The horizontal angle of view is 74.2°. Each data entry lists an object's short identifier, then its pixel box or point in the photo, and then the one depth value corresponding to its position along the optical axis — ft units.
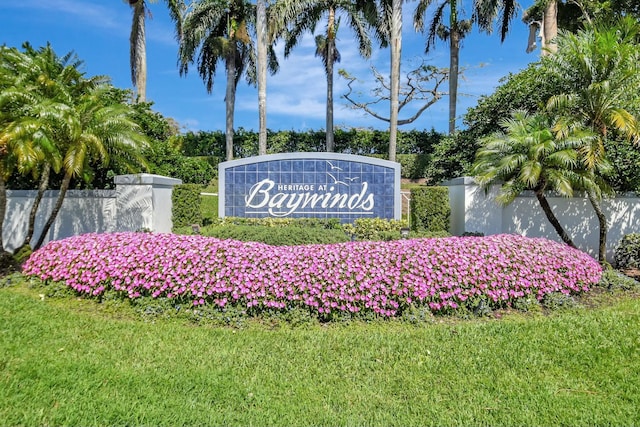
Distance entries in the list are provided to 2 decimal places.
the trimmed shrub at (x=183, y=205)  37.73
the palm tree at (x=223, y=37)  73.03
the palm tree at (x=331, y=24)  70.49
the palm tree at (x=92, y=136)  27.35
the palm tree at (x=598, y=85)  27.84
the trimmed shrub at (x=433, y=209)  36.37
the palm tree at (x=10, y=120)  24.11
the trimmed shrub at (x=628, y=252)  31.68
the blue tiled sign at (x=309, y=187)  39.70
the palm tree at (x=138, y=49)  64.59
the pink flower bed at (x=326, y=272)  19.43
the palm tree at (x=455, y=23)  65.98
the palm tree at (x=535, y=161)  28.37
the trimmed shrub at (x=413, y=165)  70.03
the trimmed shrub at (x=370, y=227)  36.81
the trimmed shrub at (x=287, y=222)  37.29
